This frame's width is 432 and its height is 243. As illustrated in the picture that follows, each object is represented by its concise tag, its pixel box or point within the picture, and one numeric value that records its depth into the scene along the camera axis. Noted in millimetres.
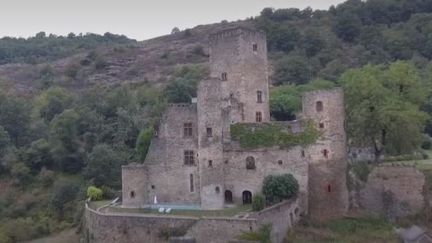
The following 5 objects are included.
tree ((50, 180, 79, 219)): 48156
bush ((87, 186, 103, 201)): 42250
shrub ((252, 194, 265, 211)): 32219
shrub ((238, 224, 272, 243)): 29578
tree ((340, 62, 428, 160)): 37344
